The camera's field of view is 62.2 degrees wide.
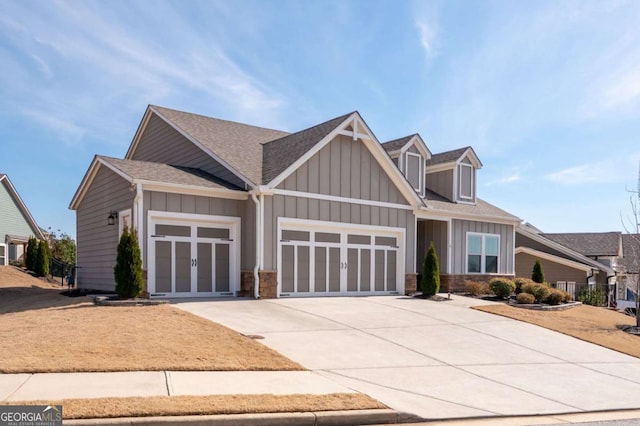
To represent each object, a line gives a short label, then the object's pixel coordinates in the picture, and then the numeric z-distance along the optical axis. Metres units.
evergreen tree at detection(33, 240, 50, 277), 30.39
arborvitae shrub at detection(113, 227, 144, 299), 14.23
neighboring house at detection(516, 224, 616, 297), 31.69
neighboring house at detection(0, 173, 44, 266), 34.88
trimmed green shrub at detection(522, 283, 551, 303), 19.64
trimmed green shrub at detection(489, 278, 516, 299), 20.11
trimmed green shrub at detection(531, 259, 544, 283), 24.78
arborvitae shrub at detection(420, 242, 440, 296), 19.52
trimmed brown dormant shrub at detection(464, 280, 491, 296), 21.42
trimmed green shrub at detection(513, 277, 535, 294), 20.72
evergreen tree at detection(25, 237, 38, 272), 31.09
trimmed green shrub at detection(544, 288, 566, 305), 19.73
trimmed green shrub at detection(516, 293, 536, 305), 18.95
